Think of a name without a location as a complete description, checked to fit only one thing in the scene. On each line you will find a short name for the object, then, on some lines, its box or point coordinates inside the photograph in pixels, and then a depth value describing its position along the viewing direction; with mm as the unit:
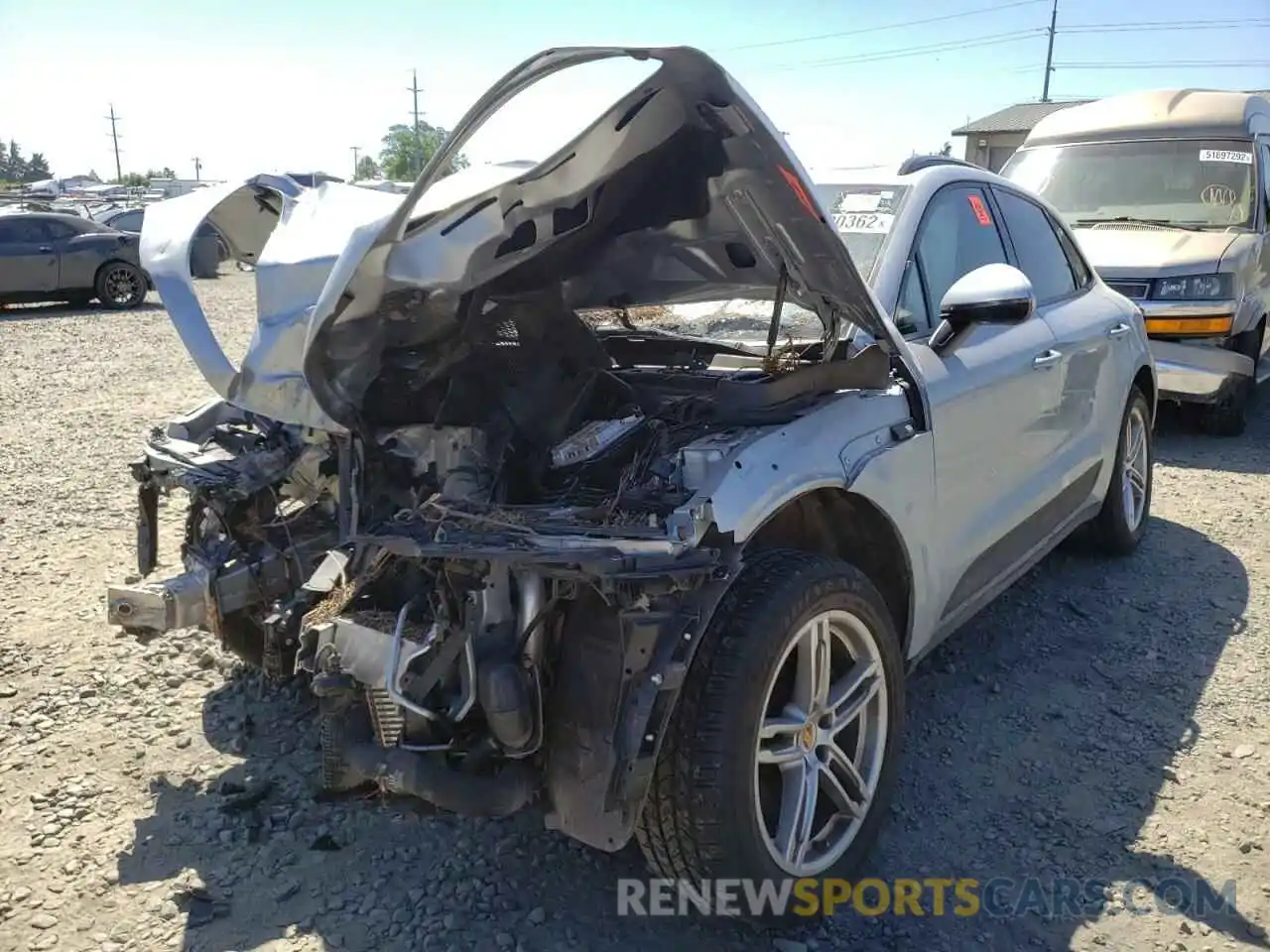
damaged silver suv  2287
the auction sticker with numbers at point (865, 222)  3387
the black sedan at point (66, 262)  15344
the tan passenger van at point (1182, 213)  7465
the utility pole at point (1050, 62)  43656
